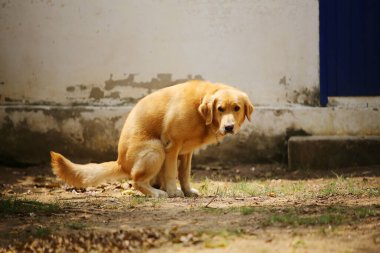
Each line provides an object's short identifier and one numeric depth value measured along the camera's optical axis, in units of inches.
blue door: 696.4
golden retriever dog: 485.4
